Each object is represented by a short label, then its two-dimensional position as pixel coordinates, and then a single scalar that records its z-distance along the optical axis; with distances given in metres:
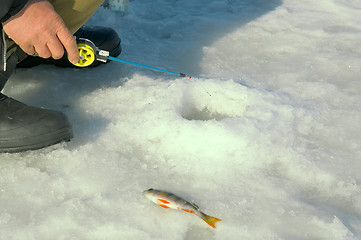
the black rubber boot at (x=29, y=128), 2.07
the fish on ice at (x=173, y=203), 1.77
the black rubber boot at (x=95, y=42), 2.76
